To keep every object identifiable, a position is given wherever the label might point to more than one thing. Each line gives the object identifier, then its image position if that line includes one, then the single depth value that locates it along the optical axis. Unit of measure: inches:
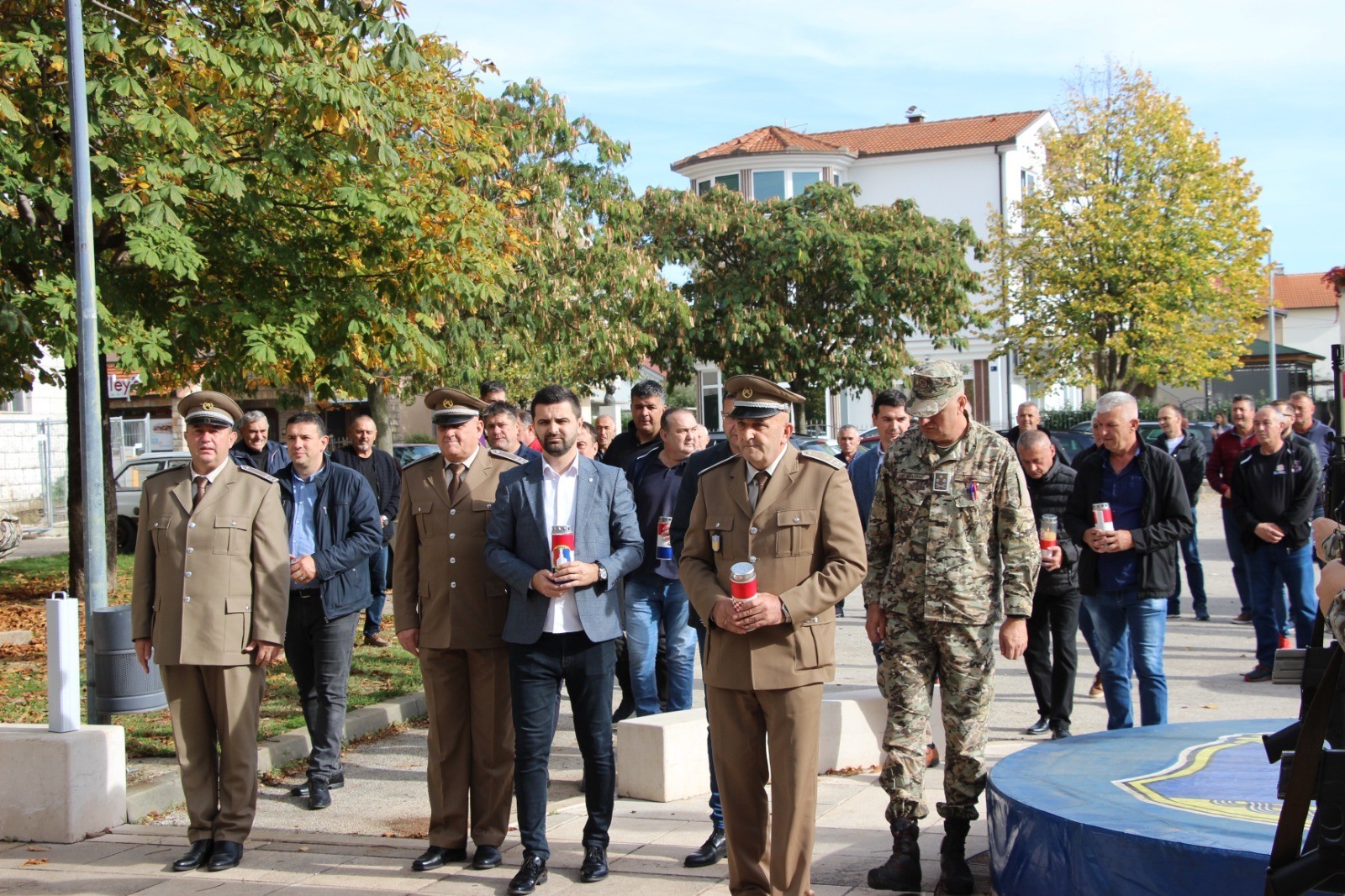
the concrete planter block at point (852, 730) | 278.5
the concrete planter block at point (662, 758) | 259.4
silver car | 817.5
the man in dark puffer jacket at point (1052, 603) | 302.5
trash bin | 269.0
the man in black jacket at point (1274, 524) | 368.2
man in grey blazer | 214.5
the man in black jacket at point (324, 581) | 272.7
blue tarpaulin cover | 158.2
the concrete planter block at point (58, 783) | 251.0
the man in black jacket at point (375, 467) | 406.9
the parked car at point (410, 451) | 947.3
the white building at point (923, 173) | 1854.1
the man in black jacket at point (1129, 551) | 268.4
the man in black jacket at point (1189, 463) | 471.2
